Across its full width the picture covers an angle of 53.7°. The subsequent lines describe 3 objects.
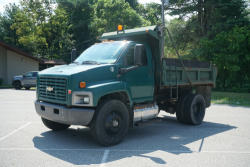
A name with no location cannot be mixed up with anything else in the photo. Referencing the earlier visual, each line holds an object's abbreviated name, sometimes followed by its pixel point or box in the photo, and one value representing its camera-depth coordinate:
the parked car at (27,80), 23.75
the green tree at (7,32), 47.21
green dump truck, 5.22
